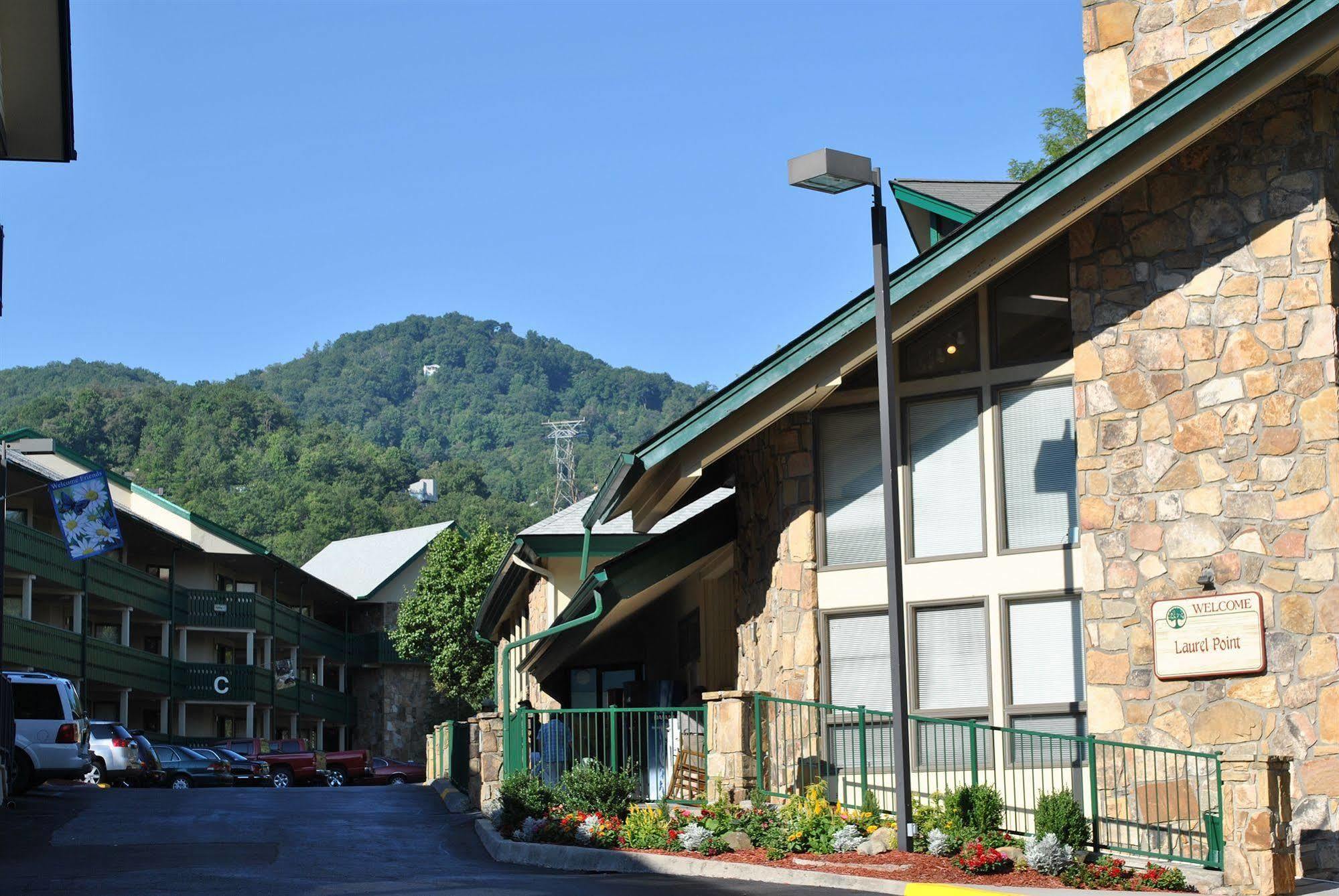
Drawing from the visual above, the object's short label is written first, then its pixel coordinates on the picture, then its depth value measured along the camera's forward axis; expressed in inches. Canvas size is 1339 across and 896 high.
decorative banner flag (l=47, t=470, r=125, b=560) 1651.1
